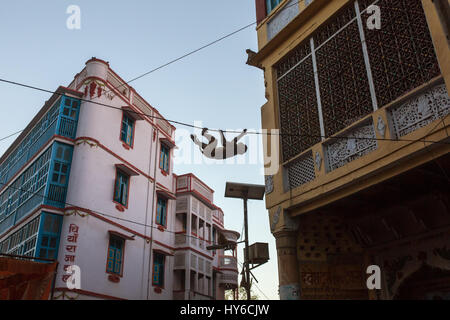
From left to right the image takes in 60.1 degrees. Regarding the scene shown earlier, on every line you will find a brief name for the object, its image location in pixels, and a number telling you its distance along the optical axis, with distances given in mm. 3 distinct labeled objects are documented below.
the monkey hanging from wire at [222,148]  8953
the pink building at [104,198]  13250
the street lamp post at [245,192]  10312
